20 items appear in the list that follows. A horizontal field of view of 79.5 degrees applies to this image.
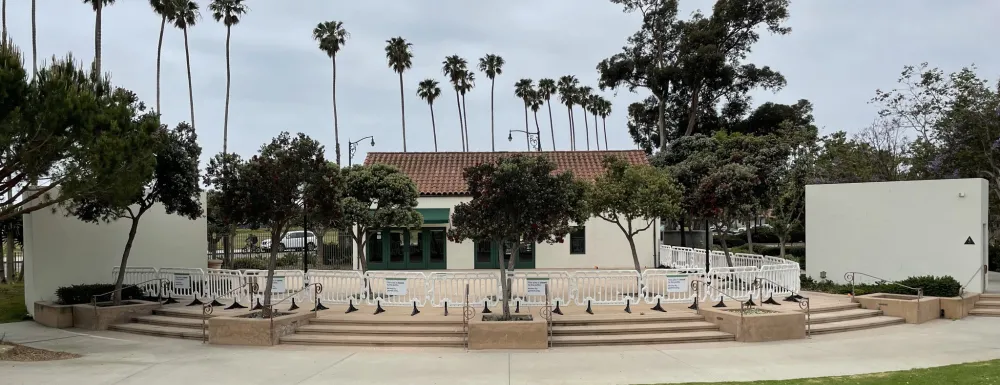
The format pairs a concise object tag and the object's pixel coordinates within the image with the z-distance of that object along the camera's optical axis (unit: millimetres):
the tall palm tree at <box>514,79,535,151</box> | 59938
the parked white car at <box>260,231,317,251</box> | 33219
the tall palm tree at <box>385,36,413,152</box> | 43594
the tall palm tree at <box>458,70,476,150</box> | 49031
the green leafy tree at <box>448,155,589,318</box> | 10859
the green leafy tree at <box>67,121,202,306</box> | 13570
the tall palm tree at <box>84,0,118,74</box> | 26297
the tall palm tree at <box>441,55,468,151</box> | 48469
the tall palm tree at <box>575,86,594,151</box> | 63906
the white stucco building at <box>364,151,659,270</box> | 23812
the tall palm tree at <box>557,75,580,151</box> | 62719
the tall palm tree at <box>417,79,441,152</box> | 49781
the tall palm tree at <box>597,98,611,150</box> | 68812
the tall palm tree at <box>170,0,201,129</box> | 35500
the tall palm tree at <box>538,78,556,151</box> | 61188
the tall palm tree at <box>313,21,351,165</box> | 40500
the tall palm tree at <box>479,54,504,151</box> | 52344
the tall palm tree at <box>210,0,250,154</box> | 37438
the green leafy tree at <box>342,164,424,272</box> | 16172
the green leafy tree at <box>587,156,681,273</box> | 14445
